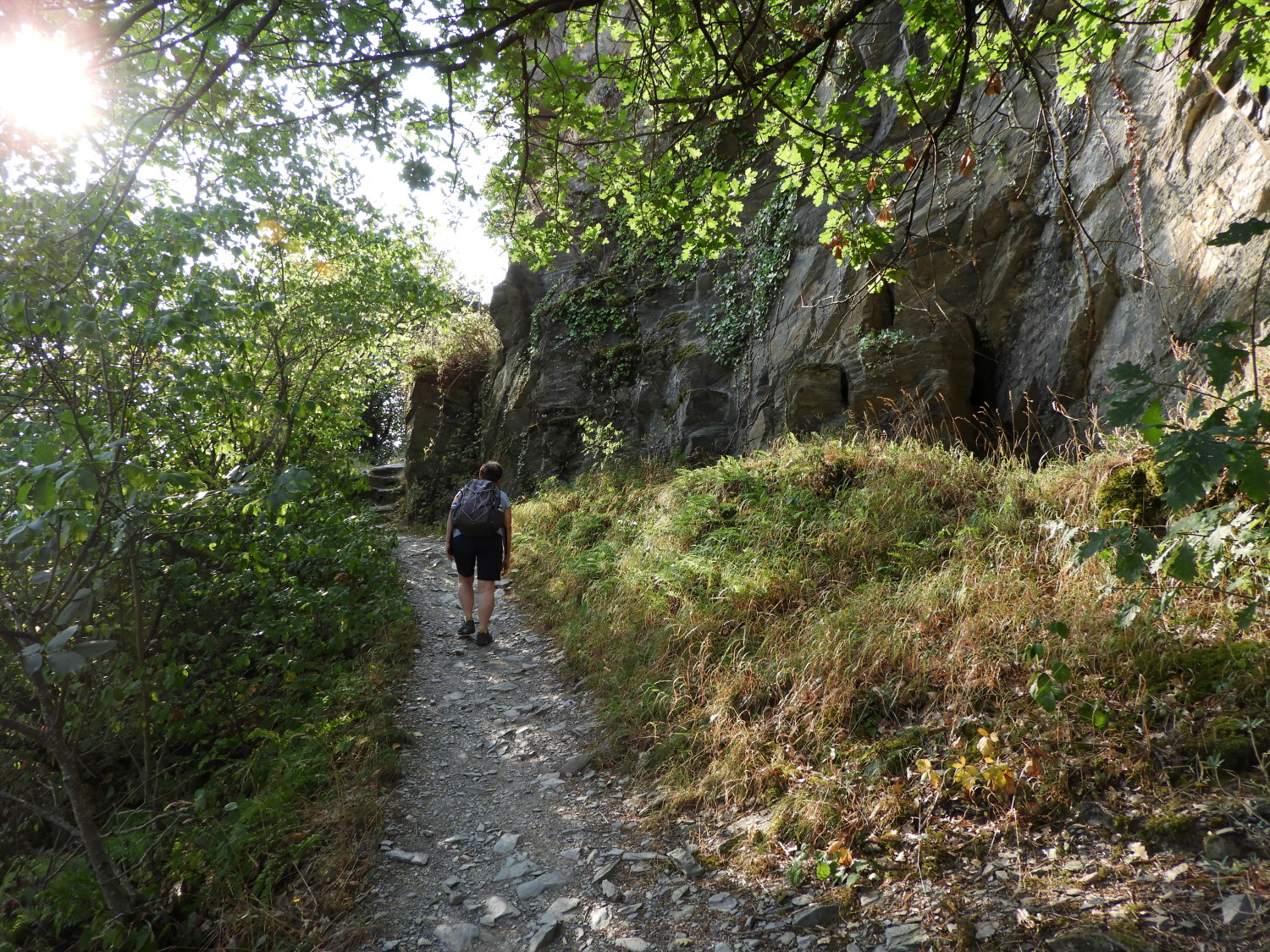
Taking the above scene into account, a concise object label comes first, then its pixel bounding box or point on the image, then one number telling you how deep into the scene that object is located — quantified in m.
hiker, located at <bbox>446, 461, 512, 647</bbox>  6.82
